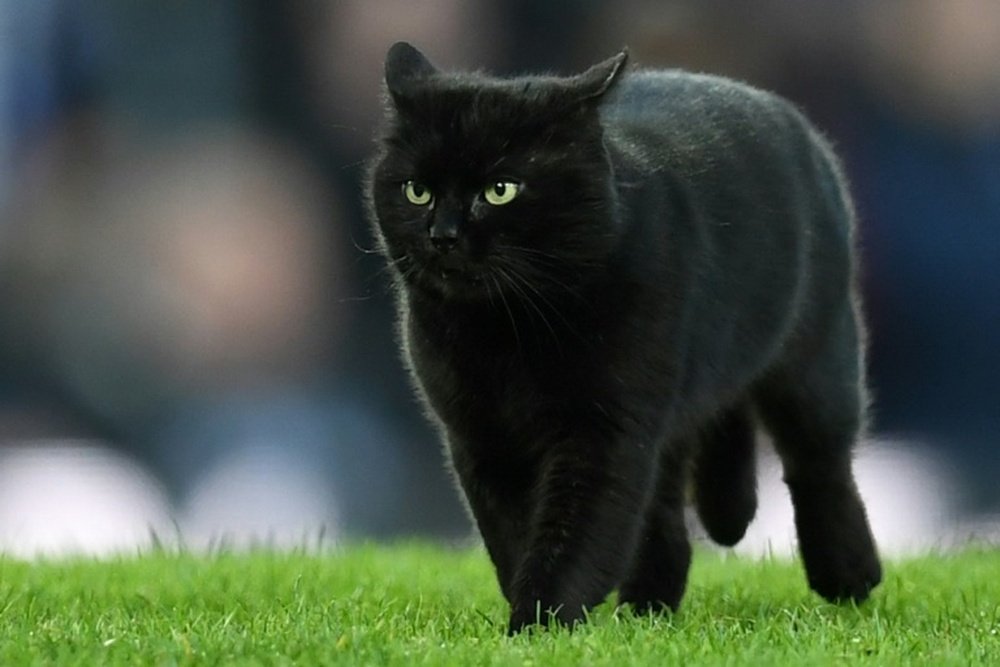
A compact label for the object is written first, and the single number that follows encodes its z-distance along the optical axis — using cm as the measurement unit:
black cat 884
